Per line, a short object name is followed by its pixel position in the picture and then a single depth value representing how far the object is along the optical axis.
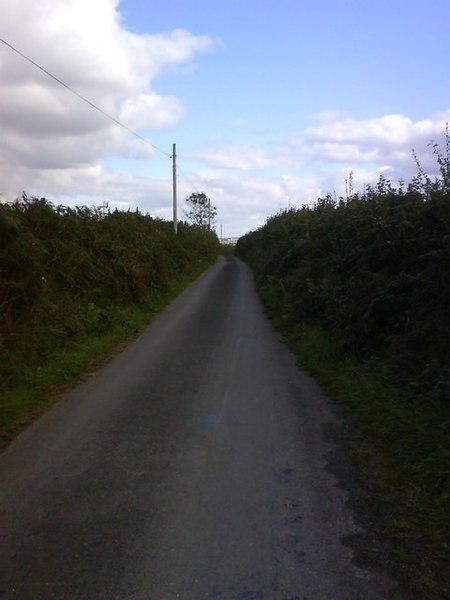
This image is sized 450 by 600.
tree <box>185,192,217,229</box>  89.44
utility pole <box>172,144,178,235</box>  39.12
